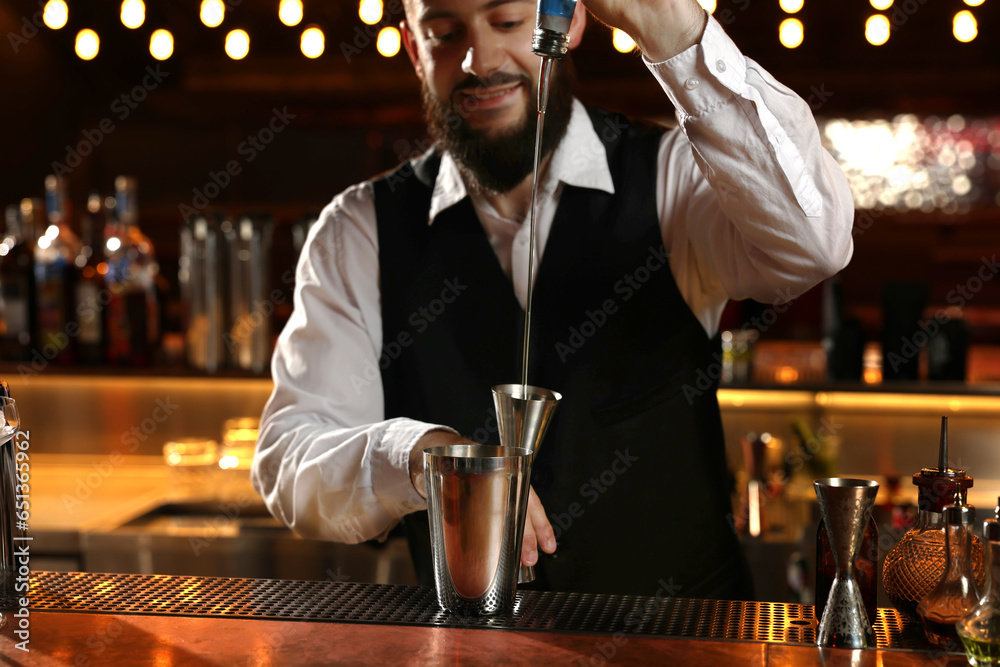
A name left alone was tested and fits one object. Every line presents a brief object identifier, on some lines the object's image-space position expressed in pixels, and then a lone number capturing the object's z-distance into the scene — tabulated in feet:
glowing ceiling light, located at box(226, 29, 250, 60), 8.03
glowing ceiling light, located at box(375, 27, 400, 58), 8.21
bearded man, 4.50
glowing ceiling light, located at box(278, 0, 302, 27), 7.72
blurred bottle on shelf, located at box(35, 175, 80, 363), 8.82
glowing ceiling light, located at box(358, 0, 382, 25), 7.57
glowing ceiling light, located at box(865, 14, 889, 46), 7.70
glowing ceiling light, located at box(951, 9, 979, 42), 7.64
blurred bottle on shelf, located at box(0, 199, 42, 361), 8.88
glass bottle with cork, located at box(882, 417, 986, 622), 3.04
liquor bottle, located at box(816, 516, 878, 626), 3.01
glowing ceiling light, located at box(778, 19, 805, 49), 8.01
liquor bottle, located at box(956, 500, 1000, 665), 2.62
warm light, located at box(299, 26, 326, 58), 7.92
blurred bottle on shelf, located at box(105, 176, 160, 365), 8.77
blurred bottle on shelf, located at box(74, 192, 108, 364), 8.82
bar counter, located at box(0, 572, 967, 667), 2.83
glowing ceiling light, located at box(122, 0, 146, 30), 7.63
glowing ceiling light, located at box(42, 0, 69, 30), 7.64
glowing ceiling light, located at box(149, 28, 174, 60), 7.93
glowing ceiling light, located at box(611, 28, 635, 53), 7.70
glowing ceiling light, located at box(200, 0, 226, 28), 7.75
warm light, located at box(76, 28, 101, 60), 7.83
